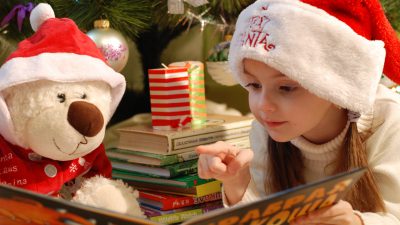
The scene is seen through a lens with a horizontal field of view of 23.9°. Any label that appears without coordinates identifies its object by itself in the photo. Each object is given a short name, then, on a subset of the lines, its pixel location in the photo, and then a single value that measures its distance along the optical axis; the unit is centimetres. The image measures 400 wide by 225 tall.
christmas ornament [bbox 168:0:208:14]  169
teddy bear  132
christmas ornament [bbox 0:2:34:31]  155
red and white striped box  168
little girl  130
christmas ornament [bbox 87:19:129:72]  154
